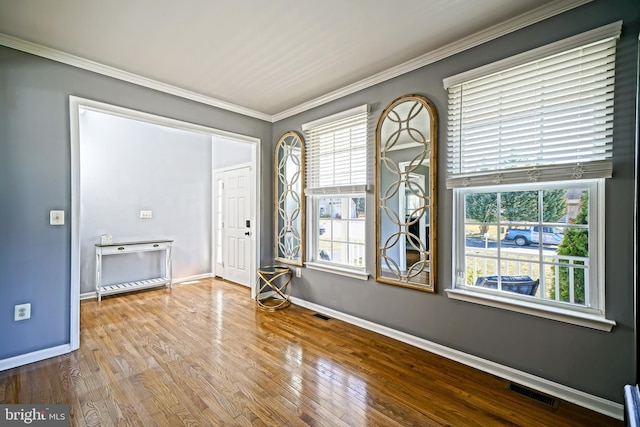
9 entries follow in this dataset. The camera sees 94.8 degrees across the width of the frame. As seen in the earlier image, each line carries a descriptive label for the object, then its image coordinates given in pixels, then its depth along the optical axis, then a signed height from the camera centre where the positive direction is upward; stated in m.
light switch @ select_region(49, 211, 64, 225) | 2.50 -0.05
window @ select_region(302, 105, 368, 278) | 3.22 +0.25
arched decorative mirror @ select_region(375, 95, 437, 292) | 2.58 +0.18
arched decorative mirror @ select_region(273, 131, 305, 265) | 3.87 +0.19
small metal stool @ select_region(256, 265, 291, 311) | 3.75 -1.02
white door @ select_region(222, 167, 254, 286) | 4.77 -0.23
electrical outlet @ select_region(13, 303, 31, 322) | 2.37 -0.81
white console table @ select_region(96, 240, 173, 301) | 4.04 -0.71
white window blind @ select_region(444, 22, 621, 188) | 1.82 +0.68
